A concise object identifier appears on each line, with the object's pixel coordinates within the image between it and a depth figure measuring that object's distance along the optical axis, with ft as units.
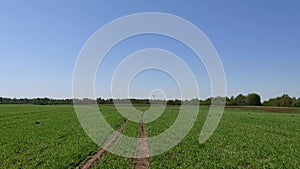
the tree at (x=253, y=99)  351.91
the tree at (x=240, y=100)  352.30
